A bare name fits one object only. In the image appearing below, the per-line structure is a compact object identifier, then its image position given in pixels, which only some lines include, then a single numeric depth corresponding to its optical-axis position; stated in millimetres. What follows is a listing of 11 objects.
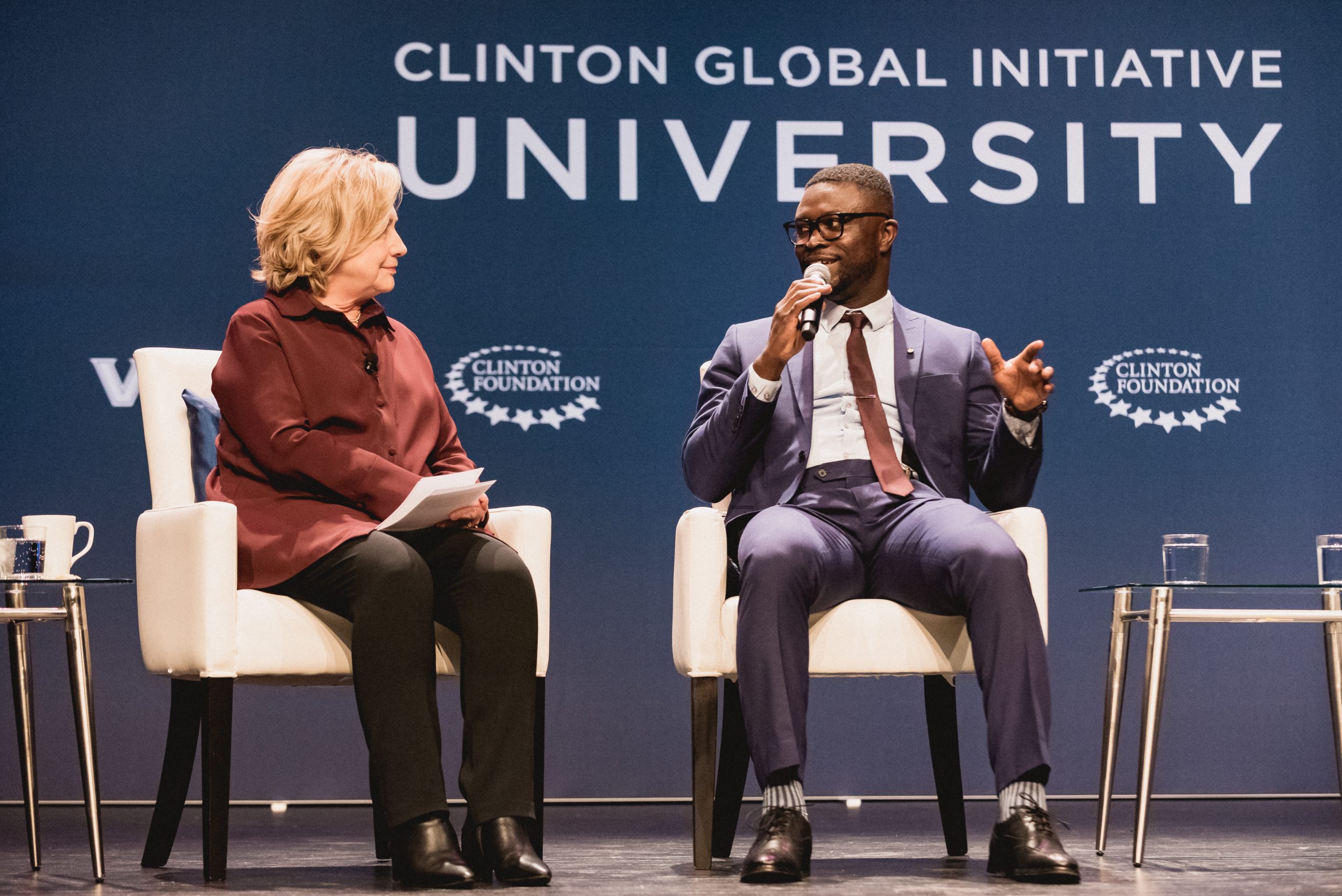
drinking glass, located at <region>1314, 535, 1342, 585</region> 5168
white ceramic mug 4906
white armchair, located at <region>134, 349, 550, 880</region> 4293
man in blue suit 4297
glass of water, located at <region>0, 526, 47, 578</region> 4793
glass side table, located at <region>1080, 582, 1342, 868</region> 4926
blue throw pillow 5211
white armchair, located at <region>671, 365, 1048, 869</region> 4629
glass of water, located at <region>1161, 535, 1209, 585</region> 5203
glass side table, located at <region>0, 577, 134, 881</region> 4582
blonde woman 4059
